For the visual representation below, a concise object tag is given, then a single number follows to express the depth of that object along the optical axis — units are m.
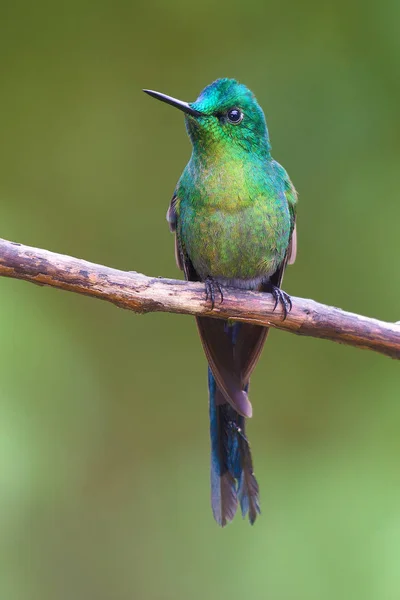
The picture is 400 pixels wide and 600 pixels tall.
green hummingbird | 6.72
